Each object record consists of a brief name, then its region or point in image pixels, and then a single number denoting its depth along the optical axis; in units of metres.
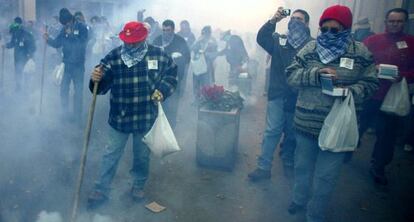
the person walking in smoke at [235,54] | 10.68
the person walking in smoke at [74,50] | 7.01
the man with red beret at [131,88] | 3.82
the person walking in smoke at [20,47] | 9.52
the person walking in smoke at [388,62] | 4.70
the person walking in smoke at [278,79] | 4.67
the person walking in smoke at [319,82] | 3.34
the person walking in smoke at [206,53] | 9.17
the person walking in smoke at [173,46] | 6.60
